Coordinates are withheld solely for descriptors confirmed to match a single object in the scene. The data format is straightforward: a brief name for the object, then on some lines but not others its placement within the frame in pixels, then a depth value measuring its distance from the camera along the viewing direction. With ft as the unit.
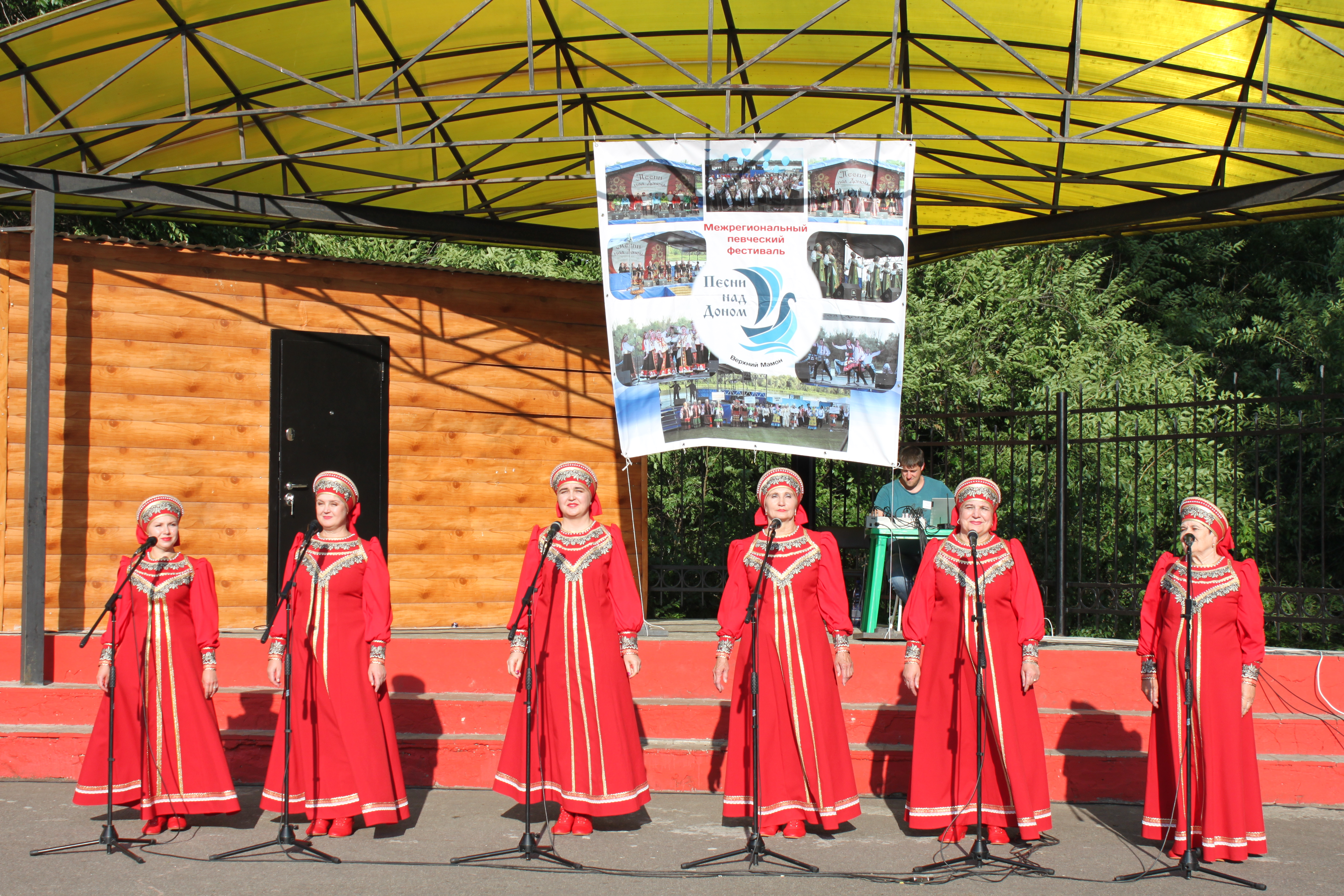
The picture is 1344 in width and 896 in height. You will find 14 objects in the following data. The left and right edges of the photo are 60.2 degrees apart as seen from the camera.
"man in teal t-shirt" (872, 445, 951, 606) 27.94
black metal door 29.81
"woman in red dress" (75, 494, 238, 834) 18.67
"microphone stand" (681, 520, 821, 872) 16.97
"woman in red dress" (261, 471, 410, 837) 18.20
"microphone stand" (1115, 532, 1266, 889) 16.71
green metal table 28.09
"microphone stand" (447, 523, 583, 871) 16.99
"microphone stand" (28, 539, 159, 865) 17.56
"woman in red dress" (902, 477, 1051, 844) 18.11
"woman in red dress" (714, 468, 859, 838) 18.38
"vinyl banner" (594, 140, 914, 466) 24.34
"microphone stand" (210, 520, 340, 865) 17.42
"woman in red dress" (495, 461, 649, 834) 18.48
